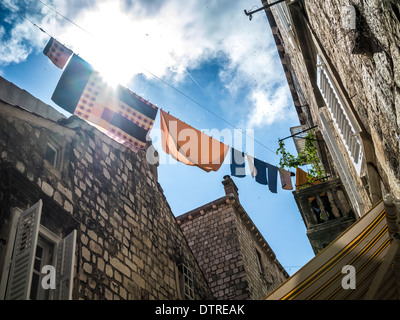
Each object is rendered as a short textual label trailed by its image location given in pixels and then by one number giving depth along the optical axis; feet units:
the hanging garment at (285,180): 35.76
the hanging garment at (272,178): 34.52
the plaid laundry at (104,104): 22.77
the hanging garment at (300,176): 37.74
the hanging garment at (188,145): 27.43
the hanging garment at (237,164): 31.19
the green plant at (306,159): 31.07
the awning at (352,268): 12.91
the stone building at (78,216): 14.53
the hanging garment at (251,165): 32.96
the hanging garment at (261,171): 33.76
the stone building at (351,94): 9.58
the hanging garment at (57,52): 22.99
